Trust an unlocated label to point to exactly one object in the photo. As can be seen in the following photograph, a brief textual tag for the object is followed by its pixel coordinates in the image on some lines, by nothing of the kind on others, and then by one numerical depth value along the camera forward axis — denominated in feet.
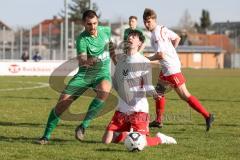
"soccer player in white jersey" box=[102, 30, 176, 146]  55.62
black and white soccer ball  51.85
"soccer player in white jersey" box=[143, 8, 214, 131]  67.26
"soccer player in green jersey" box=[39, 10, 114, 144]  57.88
